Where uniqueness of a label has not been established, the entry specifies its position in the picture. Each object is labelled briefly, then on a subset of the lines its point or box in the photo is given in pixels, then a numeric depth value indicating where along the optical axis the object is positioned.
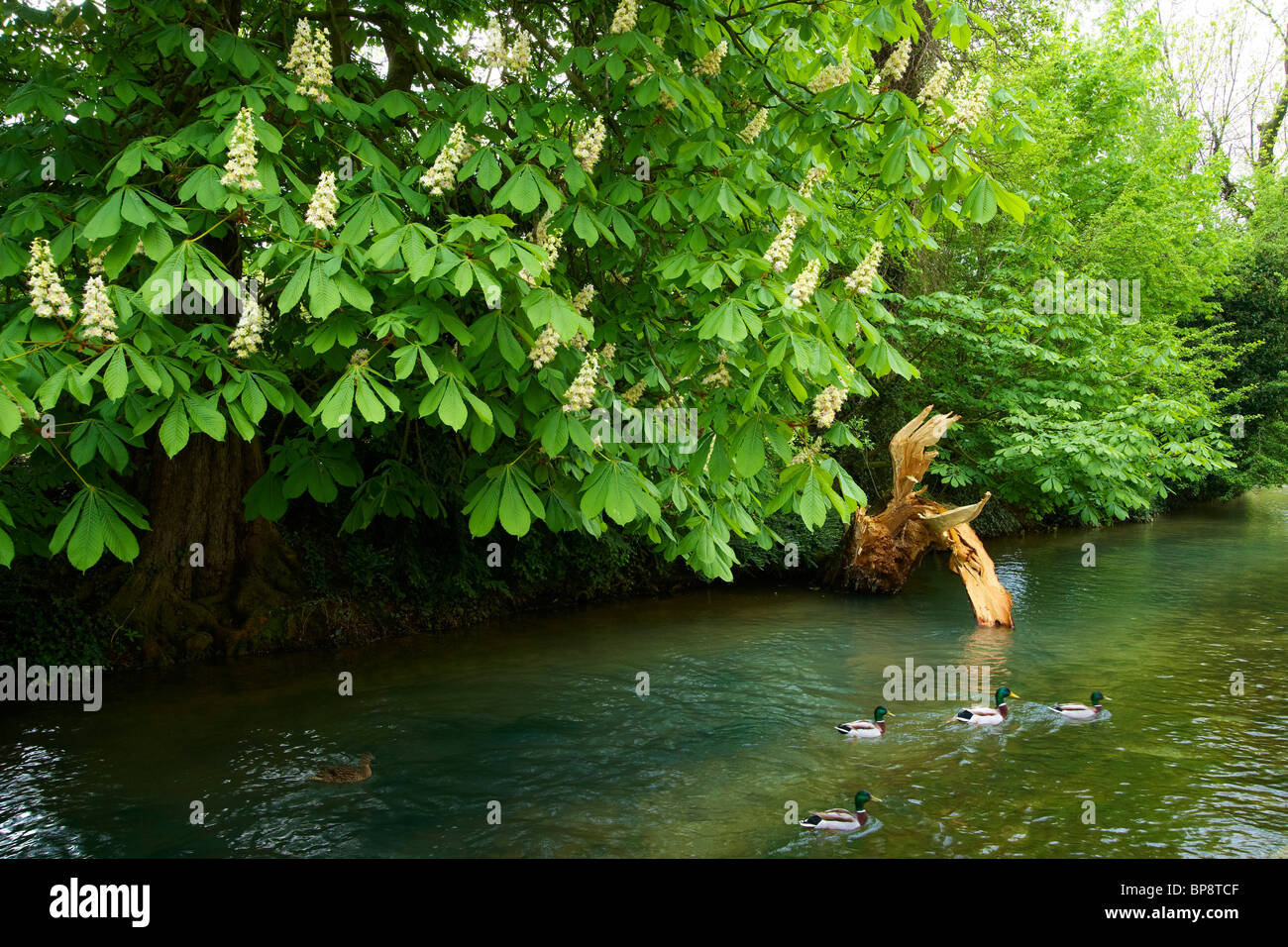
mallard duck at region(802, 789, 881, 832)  5.72
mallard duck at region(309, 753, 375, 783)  6.44
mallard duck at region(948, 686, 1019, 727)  7.75
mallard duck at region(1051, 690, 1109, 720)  7.90
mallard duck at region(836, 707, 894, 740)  7.41
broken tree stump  11.62
